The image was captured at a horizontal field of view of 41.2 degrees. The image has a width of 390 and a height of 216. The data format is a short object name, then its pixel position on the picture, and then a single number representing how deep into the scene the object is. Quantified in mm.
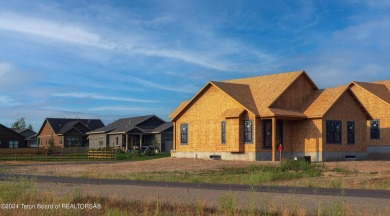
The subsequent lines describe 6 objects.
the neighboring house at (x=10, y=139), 82500
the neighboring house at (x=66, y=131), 90188
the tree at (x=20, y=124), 163875
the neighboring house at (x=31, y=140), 111062
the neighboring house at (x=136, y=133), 73812
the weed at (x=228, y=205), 11530
